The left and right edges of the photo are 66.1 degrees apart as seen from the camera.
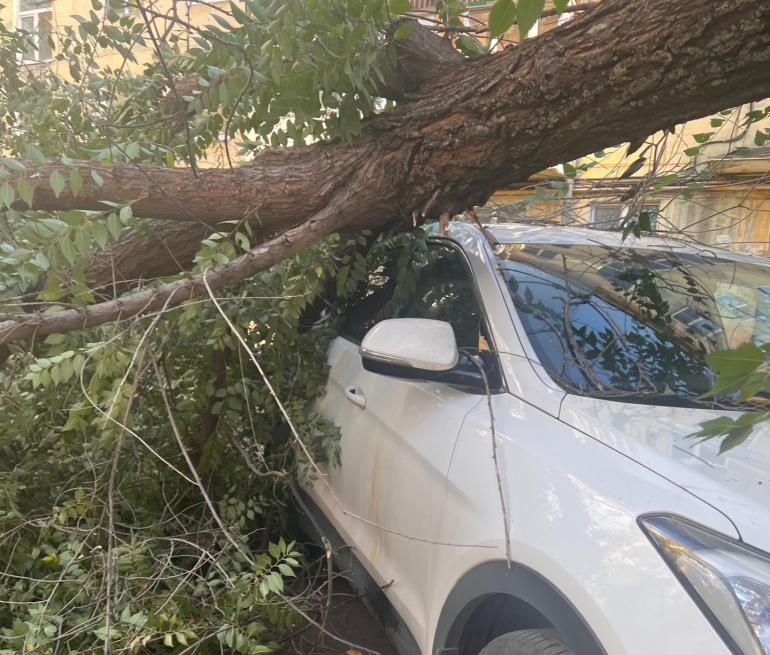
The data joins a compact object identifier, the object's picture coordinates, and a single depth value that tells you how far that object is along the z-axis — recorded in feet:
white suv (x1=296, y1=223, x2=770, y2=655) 3.82
